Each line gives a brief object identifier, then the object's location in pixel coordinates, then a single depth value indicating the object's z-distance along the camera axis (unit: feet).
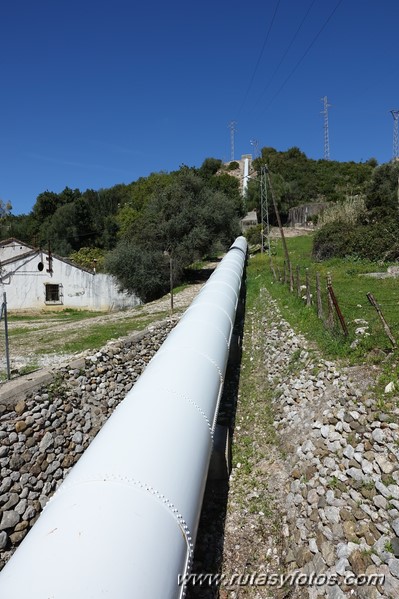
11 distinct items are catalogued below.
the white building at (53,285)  87.71
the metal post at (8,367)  26.66
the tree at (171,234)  84.28
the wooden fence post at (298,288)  46.31
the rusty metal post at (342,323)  27.45
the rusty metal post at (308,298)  41.11
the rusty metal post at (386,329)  23.12
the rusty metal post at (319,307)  34.58
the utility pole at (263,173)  99.21
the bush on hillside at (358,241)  69.15
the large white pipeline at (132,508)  7.99
